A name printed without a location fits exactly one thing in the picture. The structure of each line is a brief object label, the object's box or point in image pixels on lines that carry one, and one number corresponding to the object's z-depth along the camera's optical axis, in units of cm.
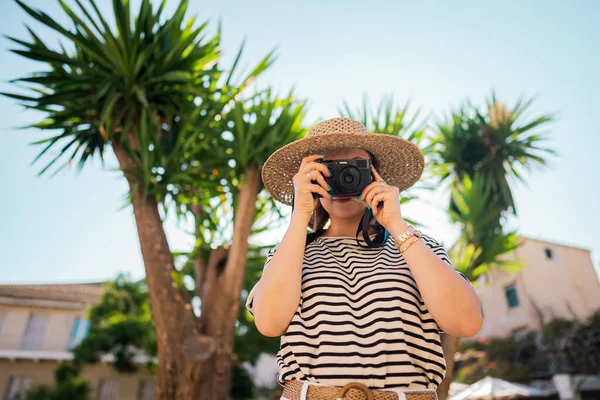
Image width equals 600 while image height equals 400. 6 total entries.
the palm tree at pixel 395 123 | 465
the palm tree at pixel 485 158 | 586
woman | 104
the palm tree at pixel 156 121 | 367
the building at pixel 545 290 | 1652
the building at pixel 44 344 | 1509
